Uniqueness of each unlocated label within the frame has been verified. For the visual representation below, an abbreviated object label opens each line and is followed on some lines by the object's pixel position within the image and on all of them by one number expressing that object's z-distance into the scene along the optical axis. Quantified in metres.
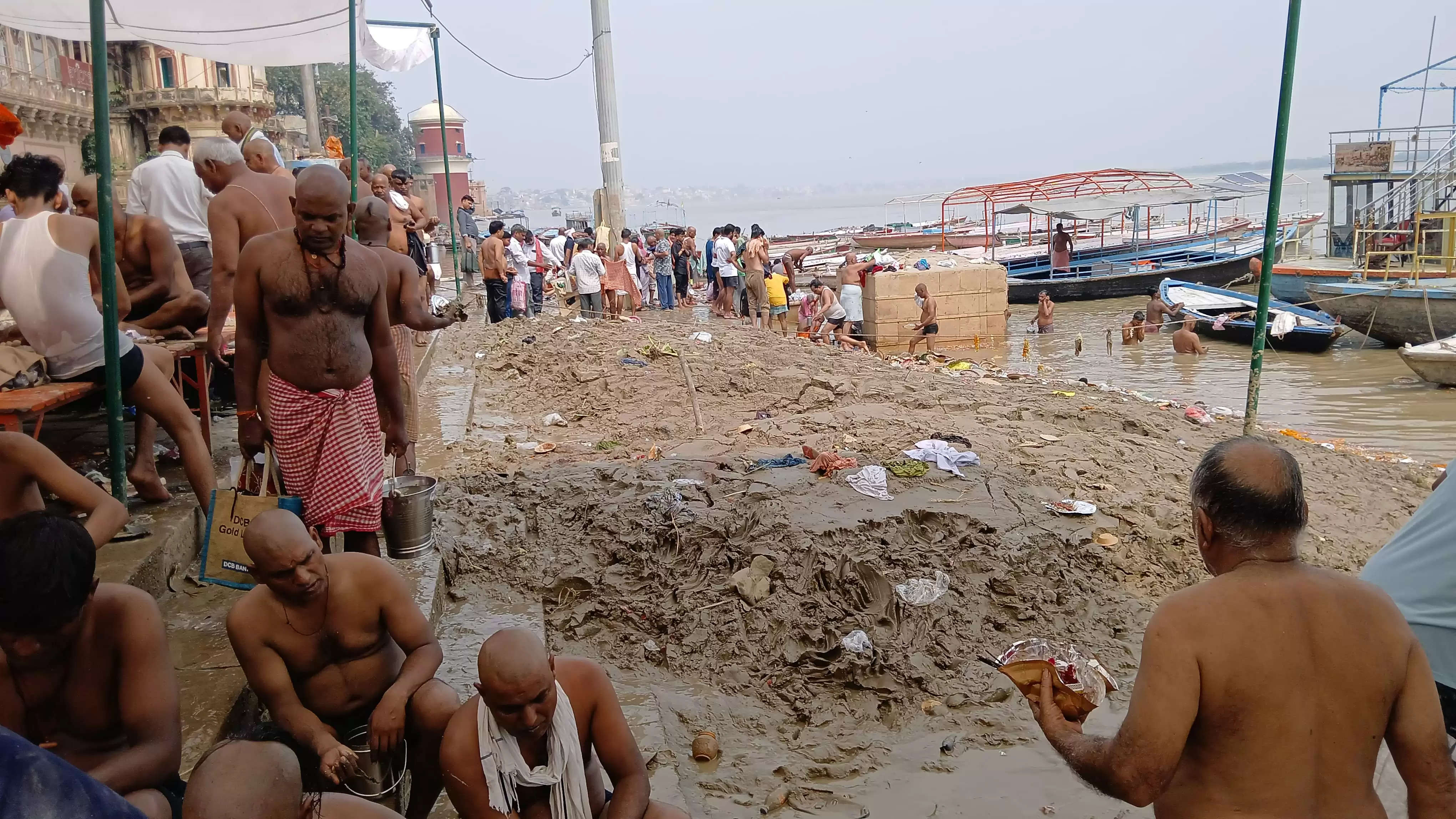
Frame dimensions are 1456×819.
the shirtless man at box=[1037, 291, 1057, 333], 19.77
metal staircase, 19.22
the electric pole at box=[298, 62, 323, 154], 17.53
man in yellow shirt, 17.02
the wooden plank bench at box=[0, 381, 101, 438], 3.67
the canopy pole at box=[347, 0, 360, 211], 5.34
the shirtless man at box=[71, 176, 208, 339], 4.92
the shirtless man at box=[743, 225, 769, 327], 16.97
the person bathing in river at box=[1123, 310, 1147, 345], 18.20
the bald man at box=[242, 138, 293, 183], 4.71
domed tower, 45.78
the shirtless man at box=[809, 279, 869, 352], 16.12
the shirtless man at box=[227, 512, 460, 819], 2.71
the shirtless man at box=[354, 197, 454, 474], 4.94
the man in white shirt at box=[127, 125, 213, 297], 5.57
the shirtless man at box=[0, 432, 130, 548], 2.83
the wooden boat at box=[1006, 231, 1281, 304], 26.31
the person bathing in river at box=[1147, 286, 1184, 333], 19.06
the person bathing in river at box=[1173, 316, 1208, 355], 16.84
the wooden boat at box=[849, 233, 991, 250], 33.97
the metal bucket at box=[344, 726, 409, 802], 2.80
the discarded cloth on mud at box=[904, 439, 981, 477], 6.86
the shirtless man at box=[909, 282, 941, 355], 16.45
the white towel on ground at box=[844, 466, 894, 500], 6.39
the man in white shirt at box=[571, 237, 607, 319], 15.06
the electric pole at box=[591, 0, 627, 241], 17.64
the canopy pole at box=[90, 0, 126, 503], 3.47
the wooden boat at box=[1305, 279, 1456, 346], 17.28
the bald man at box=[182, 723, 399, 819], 1.74
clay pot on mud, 4.34
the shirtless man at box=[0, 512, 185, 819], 2.22
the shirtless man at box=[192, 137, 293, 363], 4.16
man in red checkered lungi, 3.34
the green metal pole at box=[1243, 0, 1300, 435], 5.96
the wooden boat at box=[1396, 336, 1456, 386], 13.27
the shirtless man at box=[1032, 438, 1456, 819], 1.84
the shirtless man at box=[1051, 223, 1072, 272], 26.64
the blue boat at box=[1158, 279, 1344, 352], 17.14
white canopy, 6.66
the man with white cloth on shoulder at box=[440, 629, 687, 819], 2.40
